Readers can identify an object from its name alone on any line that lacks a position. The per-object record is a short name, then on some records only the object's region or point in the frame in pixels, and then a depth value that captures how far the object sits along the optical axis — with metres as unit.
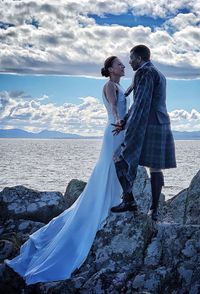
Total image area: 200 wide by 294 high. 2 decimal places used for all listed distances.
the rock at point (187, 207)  10.15
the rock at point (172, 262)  6.98
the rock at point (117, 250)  7.48
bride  8.27
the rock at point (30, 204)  11.83
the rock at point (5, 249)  9.34
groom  7.86
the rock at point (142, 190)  11.95
